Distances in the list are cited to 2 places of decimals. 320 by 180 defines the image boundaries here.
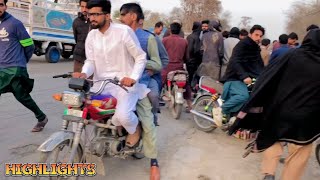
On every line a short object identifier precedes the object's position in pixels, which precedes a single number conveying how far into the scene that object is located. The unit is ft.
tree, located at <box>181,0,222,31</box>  151.64
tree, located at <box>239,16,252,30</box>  203.41
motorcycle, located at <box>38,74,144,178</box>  10.44
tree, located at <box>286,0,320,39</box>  154.07
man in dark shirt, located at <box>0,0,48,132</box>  16.47
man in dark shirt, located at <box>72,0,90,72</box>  18.54
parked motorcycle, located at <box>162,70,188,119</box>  23.39
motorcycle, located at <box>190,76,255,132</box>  19.31
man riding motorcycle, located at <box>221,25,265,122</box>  18.20
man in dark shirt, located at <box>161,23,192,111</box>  25.08
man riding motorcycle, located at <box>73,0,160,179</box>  11.74
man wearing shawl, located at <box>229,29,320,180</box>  11.30
